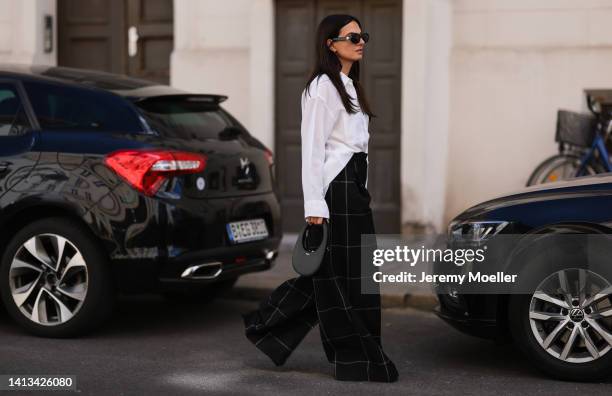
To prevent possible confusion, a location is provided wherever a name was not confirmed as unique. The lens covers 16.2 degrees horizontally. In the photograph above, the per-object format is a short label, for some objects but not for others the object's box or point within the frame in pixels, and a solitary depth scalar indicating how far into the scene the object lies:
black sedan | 10.68
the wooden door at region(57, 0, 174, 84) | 25.20
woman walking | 10.60
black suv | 12.72
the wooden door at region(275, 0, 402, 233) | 22.32
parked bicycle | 20.93
